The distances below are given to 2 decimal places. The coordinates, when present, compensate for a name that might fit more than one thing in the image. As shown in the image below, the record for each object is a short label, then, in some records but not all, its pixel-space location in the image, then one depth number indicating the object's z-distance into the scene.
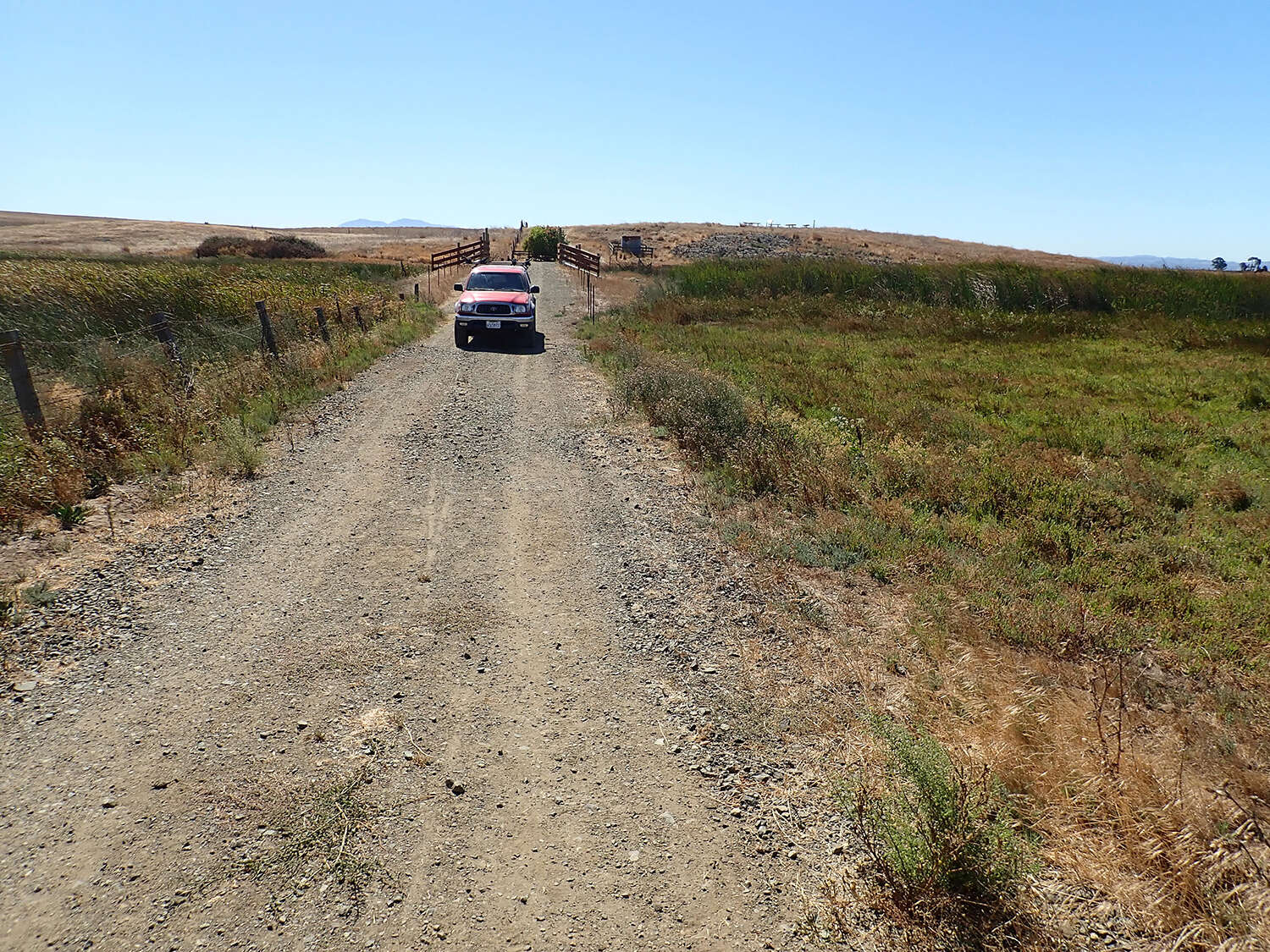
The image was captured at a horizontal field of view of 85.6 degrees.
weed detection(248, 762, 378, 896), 3.19
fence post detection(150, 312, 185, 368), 10.27
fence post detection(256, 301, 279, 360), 12.95
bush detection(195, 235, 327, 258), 52.70
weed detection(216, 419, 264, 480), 8.49
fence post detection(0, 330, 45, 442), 7.36
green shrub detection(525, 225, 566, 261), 52.88
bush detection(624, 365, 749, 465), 9.84
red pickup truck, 17.72
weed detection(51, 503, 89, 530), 6.66
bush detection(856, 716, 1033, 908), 3.03
